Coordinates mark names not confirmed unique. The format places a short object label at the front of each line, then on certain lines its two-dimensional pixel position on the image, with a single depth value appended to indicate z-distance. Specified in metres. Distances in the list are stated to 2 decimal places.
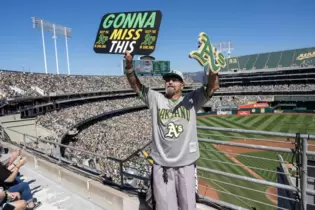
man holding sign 2.50
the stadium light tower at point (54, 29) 38.97
